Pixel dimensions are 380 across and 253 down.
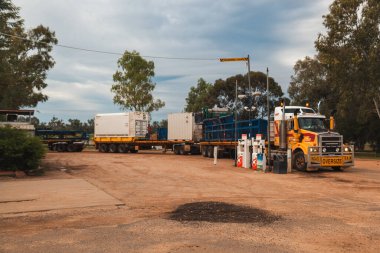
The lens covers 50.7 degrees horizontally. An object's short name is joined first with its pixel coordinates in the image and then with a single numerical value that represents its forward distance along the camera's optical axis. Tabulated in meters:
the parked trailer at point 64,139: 42.66
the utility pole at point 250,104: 25.44
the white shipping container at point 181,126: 35.78
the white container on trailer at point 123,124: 39.25
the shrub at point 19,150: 16.66
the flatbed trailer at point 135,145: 36.16
